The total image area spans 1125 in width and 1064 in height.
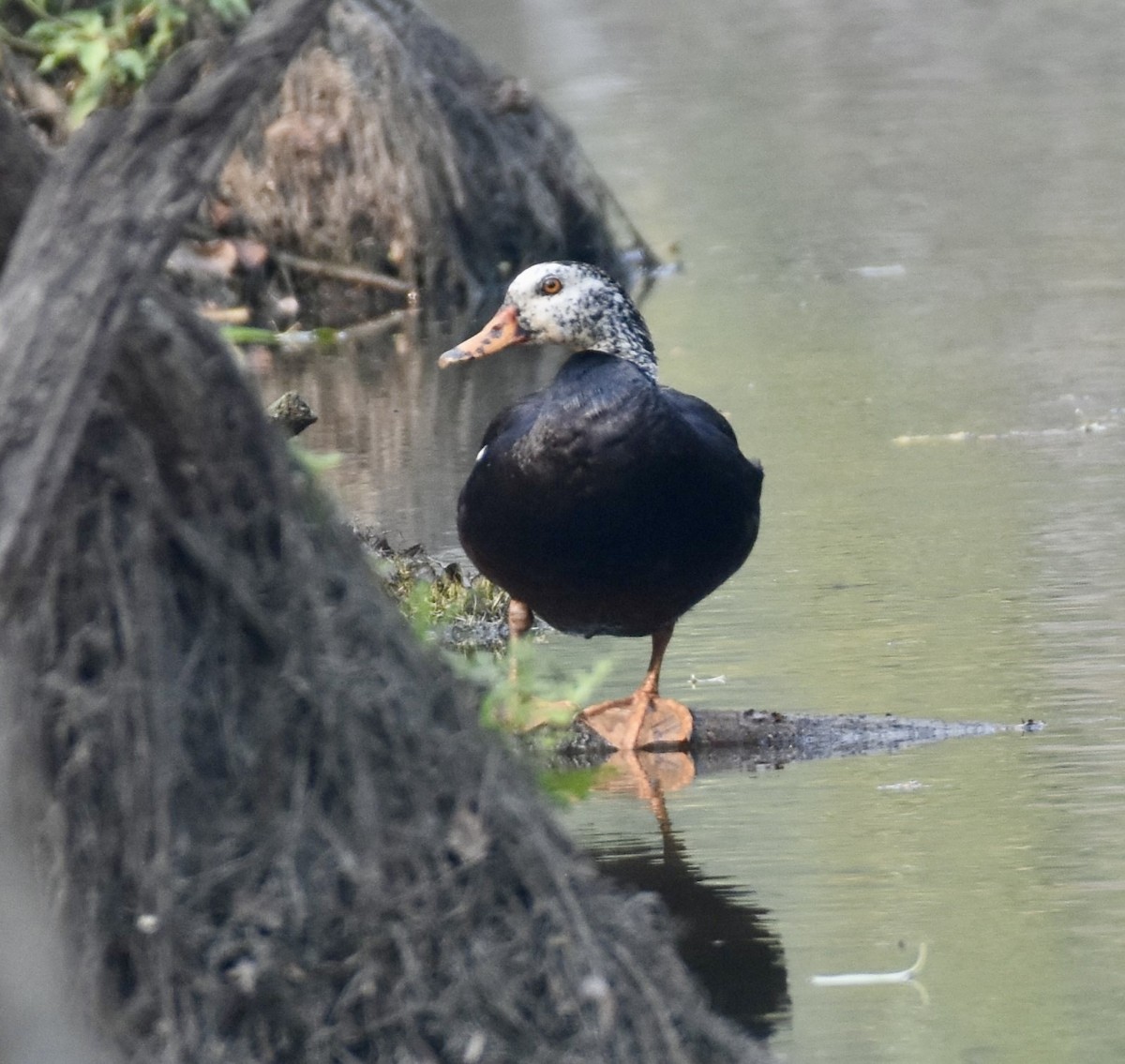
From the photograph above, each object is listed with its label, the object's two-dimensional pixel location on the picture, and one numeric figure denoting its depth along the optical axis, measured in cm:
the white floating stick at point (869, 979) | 962
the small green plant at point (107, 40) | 2455
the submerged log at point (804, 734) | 1254
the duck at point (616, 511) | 1246
